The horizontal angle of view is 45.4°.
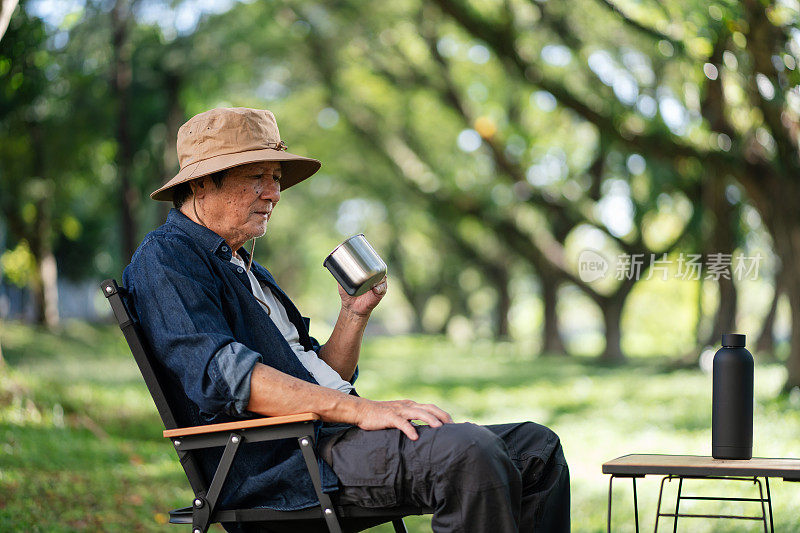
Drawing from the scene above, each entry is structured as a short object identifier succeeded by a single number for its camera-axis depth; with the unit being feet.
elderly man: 8.66
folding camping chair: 8.95
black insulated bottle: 10.05
